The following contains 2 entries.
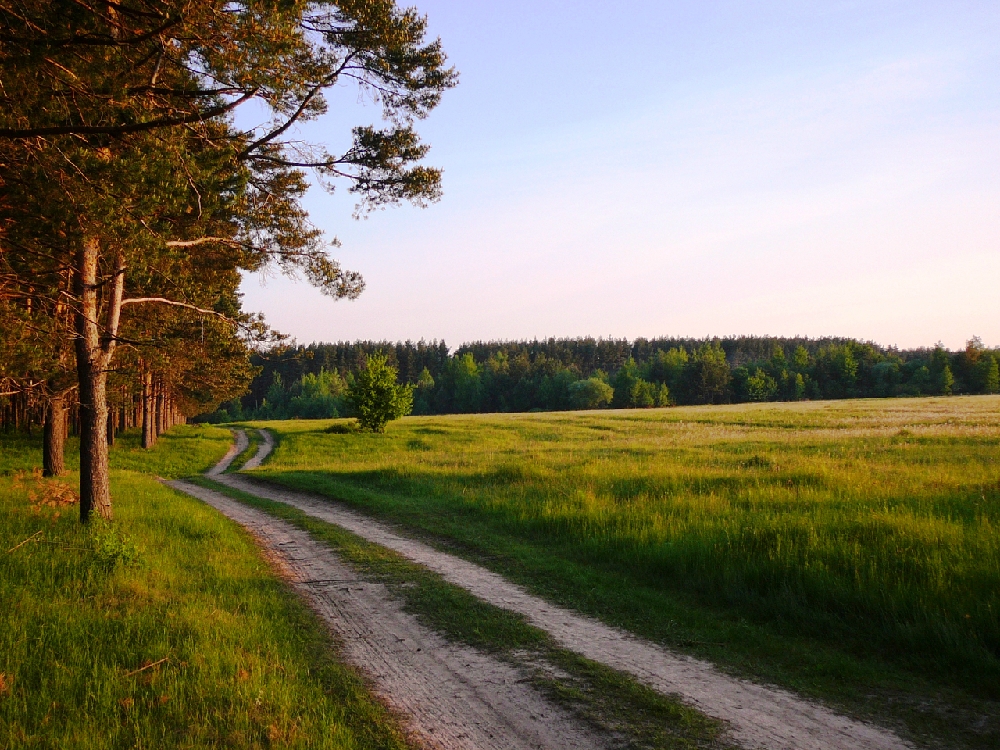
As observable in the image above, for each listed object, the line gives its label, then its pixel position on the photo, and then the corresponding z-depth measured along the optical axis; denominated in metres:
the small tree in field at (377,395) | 44.19
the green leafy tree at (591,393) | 115.94
